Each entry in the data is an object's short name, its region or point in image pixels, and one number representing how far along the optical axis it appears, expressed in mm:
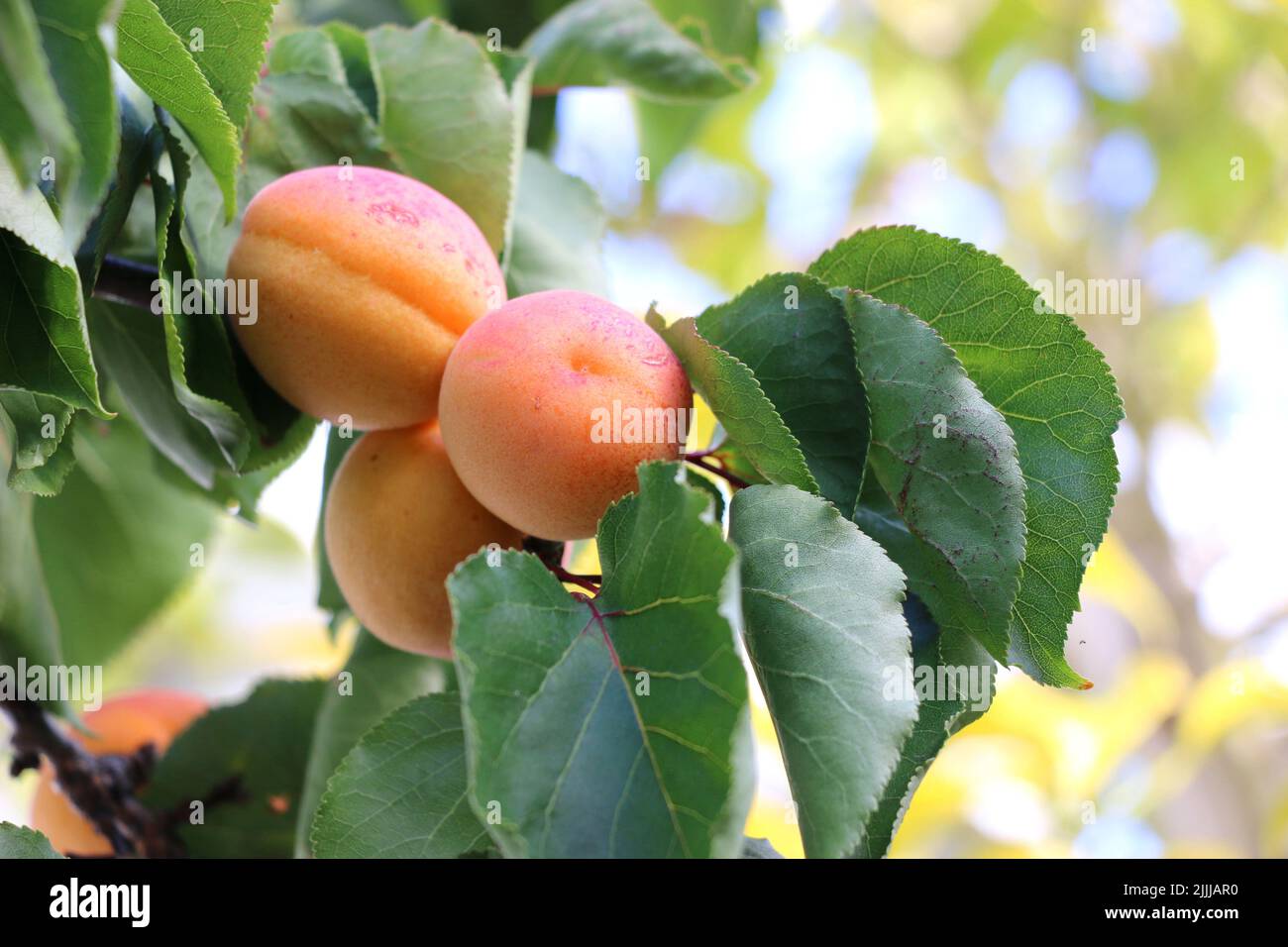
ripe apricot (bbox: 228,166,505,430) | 561
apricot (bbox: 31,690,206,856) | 835
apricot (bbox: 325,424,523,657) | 560
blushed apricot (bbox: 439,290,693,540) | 501
